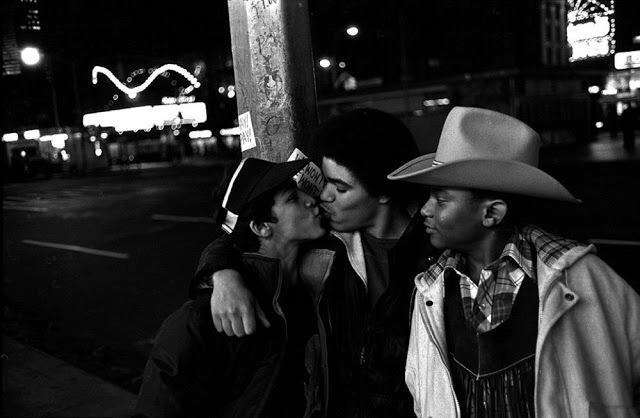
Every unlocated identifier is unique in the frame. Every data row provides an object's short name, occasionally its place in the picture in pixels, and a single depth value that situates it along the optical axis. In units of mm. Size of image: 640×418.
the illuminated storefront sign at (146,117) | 47438
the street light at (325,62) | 38688
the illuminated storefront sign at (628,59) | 13576
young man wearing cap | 1703
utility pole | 2807
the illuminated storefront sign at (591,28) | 19328
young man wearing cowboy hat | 1582
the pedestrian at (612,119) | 33797
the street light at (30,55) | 10597
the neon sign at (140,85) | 30172
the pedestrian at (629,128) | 24250
